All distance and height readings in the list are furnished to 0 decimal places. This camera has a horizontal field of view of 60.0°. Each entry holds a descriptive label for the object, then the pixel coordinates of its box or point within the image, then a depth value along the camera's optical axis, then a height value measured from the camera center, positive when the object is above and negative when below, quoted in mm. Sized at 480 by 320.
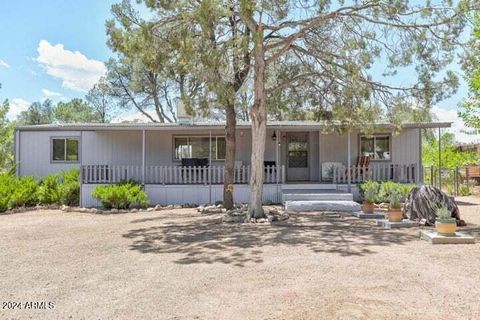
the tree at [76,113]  33562 +4713
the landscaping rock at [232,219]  9883 -1207
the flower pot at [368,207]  10508 -979
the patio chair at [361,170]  13875 -55
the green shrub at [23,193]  12852 -747
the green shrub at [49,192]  13656 -731
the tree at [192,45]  8695 +2767
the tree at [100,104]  32156 +5230
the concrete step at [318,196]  12352 -819
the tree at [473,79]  9352 +2331
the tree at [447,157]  18719 +507
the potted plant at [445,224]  7031 -949
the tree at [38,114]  36406 +4956
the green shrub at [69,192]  13758 -747
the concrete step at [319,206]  11716 -1054
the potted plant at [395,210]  8916 -897
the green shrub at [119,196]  12312 -790
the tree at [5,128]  18828 +1911
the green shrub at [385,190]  12531 -660
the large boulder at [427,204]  8820 -765
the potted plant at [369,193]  10521 -719
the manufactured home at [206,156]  13734 +486
